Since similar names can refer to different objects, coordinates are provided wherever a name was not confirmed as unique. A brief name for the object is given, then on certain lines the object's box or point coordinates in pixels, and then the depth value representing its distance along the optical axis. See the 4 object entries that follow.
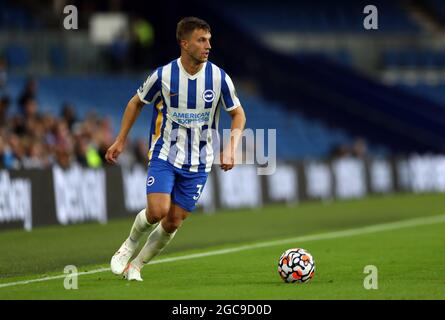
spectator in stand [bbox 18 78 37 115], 23.50
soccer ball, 10.86
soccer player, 10.91
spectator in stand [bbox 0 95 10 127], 22.14
